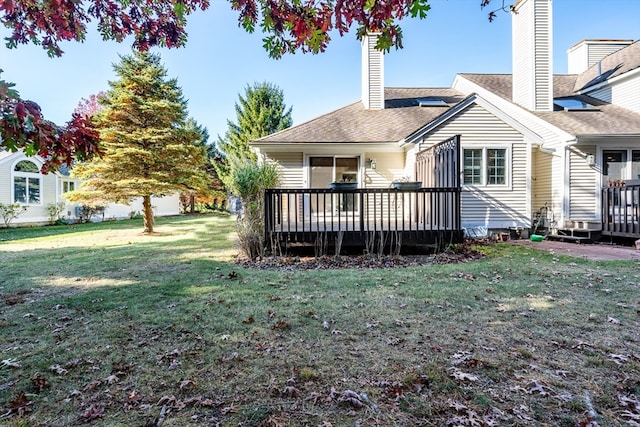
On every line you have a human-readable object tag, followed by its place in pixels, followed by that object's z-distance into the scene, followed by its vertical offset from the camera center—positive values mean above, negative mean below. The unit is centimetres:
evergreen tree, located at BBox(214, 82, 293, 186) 2381 +690
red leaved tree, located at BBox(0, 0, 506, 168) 195 +158
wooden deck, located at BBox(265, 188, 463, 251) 721 -41
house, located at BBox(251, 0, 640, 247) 973 +198
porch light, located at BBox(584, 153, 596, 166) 999 +148
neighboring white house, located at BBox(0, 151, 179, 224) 1594 +127
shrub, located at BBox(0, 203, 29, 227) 1524 +2
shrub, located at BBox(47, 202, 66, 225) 1742 +6
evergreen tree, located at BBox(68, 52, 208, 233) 1146 +242
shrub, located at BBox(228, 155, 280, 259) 725 +29
